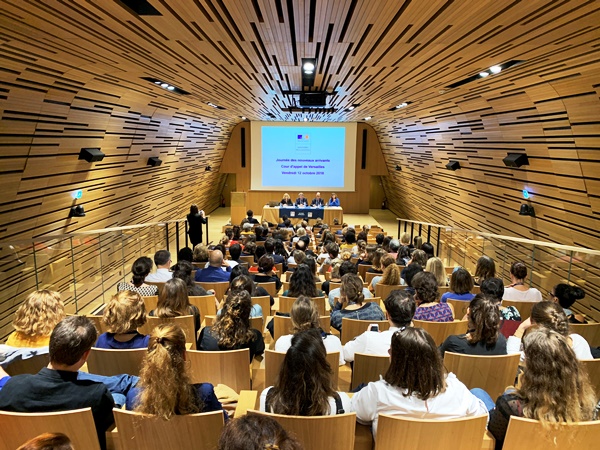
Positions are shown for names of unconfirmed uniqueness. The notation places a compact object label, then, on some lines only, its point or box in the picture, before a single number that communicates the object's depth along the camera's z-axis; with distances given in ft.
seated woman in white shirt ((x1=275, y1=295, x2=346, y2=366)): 9.73
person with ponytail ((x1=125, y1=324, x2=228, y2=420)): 5.99
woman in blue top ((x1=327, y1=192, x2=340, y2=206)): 50.88
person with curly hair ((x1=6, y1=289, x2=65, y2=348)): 8.96
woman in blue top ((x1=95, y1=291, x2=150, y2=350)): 9.01
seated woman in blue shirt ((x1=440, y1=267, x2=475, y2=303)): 13.87
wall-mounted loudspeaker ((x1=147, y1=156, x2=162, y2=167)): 32.50
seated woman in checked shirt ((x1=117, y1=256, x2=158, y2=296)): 14.39
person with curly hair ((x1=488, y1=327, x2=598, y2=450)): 6.05
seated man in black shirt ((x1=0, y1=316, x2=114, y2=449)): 6.29
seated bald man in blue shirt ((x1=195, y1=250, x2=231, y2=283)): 17.30
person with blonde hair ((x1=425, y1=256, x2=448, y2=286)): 16.29
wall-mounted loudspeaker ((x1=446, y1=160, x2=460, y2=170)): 32.96
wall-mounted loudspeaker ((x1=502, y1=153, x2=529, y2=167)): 22.41
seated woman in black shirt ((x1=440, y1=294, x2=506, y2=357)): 8.81
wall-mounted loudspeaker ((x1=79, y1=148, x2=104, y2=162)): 21.56
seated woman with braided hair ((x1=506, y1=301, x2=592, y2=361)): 9.10
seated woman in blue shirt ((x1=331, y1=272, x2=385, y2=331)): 11.75
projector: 27.04
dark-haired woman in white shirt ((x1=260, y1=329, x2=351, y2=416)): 6.30
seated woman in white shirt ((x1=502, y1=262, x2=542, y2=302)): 14.82
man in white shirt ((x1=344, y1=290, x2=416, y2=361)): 9.42
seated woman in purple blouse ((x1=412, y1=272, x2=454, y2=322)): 11.82
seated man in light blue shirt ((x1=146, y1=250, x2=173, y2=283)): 16.83
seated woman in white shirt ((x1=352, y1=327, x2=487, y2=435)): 6.53
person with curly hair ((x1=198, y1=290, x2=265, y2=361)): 9.55
